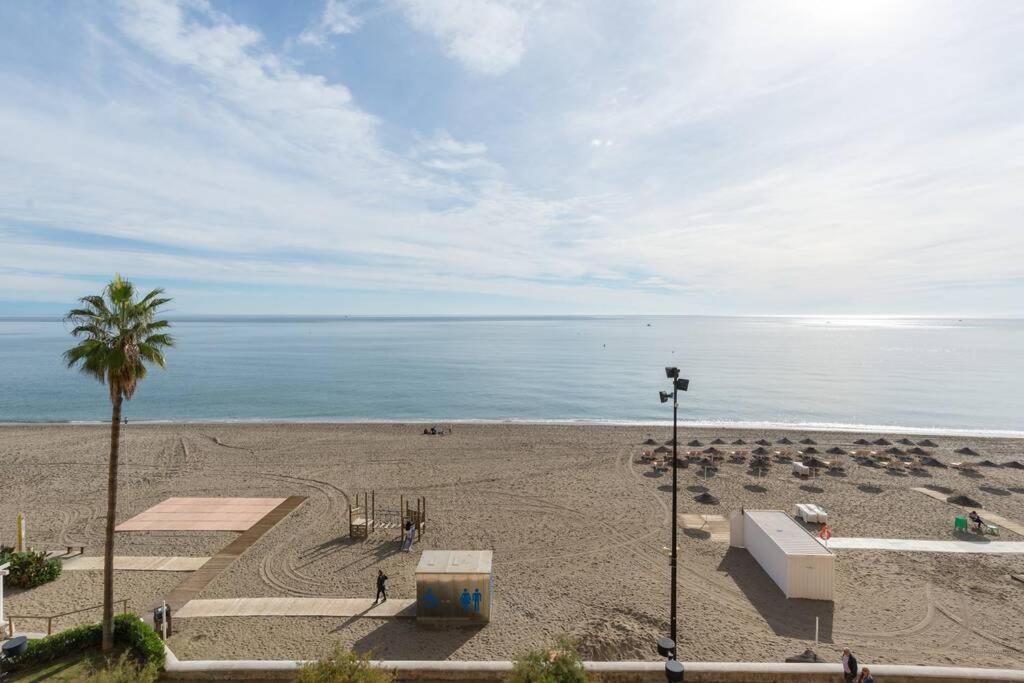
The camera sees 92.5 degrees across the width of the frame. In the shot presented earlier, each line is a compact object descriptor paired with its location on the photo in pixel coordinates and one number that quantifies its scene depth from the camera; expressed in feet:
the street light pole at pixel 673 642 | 35.91
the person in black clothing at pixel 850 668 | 38.24
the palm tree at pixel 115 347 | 39.14
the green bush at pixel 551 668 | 30.71
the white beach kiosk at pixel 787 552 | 55.52
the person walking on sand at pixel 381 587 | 52.80
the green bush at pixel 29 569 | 56.54
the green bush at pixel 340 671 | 31.22
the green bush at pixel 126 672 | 31.17
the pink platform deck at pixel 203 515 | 75.20
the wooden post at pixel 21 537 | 61.82
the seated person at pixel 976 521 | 74.10
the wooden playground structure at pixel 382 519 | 71.56
